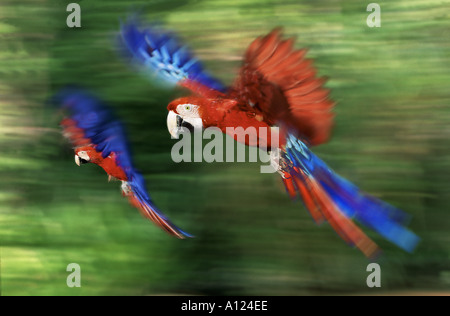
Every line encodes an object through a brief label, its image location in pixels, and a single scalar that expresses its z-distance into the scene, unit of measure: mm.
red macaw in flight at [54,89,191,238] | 5945
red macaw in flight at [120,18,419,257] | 5747
